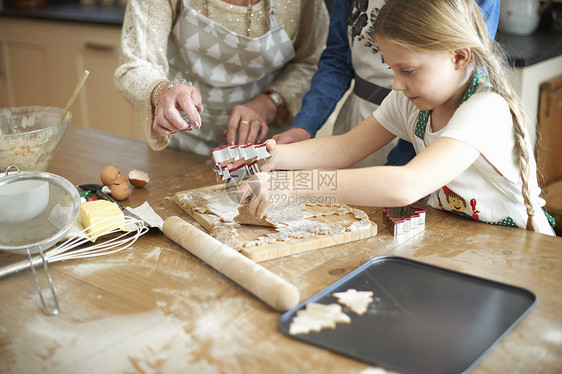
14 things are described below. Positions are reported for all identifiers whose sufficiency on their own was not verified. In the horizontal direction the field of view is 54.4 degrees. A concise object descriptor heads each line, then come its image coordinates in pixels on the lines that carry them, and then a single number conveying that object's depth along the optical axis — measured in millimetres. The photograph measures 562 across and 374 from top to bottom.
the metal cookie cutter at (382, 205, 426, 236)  1002
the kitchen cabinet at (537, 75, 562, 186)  1950
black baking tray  654
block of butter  972
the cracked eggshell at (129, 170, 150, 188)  1251
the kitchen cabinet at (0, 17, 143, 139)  3092
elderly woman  1287
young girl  940
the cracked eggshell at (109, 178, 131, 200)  1183
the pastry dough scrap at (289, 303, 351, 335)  708
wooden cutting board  929
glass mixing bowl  1122
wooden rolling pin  755
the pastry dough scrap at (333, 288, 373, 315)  751
